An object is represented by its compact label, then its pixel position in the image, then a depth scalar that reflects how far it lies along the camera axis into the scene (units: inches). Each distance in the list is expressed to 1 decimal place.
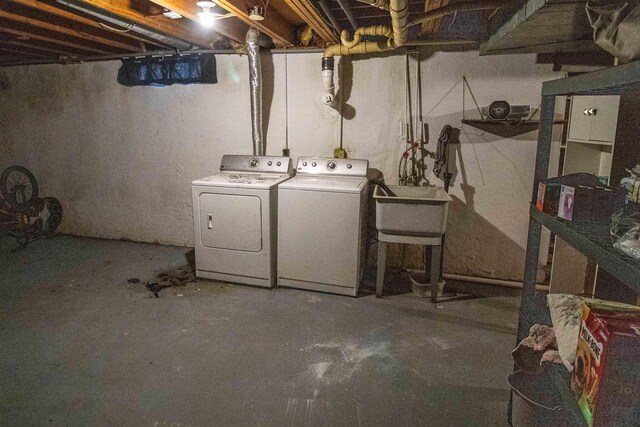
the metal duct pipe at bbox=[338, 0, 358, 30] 104.7
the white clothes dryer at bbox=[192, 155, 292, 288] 130.3
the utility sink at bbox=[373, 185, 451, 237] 116.6
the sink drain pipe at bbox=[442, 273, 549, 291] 137.2
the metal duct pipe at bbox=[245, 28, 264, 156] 139.1
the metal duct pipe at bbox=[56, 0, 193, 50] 96.9
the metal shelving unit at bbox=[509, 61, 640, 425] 38.6
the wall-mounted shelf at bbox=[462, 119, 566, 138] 130.0
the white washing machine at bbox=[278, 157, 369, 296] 124.0
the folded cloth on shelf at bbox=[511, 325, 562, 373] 61.4
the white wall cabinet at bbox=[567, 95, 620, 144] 88.8
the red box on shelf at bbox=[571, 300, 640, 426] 40.3
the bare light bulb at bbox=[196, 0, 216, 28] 95.3
